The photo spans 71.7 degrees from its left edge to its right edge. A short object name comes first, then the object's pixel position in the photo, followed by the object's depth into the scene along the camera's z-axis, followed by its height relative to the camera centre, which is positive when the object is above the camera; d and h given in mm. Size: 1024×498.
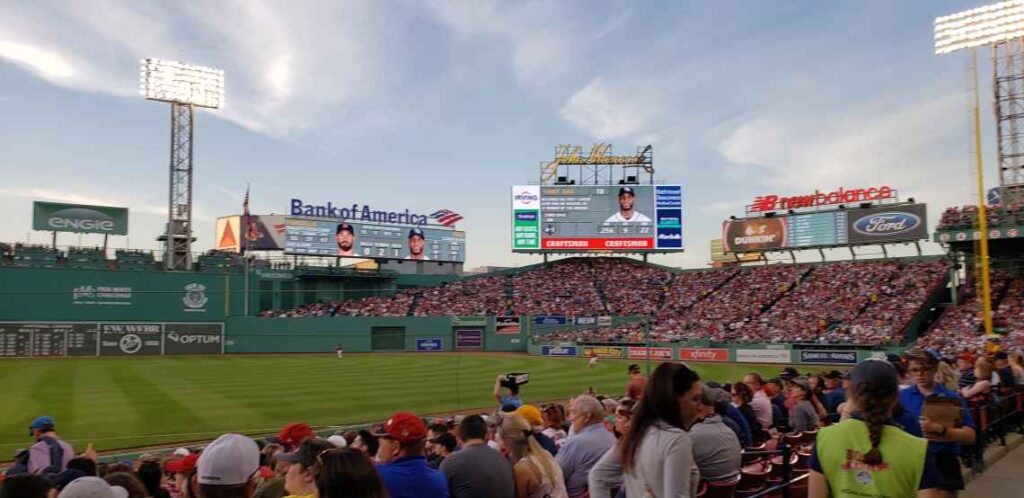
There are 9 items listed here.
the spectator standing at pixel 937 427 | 4914 -974
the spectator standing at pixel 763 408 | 9484 -1586
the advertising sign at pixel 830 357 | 39281 -3840
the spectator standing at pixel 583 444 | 5191 -1128
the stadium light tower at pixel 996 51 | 31359 +13010
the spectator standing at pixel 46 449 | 8281 -1908
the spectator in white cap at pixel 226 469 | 3312 -834
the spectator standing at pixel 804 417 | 9164 -1648
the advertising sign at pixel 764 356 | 42388 -4032
